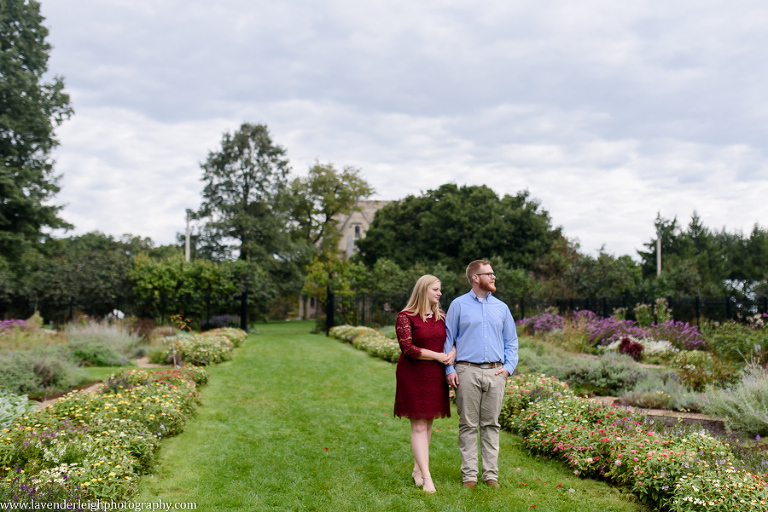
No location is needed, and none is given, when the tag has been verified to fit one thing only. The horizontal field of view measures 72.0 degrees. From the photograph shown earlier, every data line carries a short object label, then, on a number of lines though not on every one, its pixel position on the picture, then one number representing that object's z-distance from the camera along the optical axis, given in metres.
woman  4.21
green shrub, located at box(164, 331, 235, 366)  11.10
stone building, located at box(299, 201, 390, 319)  48.97
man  4.22
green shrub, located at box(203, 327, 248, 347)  15.38
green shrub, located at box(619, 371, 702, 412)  6.50
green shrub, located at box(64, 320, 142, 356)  12.10
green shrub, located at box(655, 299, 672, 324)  13.88
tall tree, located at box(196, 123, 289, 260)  31.55
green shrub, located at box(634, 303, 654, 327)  14.51
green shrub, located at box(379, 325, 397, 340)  17.01
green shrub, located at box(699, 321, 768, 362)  9.04
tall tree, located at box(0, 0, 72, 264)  18.20
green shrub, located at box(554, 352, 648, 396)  7.80
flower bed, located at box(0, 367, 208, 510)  3.60
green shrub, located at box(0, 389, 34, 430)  5.04
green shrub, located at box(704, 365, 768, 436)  5.36
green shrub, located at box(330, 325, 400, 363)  12.48
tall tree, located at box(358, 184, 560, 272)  30.02
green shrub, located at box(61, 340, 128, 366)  11.09
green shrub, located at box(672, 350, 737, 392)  7.44
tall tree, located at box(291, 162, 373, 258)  36.75
